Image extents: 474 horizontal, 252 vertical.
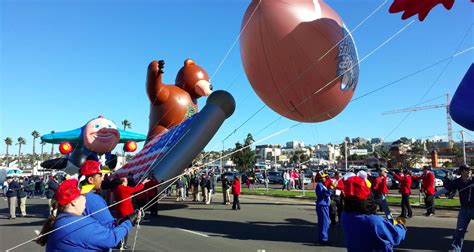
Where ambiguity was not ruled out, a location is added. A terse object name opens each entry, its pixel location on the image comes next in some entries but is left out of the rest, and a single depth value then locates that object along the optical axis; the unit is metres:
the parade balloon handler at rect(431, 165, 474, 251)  6.62
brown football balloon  6.67
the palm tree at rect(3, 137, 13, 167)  115.29
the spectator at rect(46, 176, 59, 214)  14.38
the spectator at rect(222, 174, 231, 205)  18.09
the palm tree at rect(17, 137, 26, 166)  118.56
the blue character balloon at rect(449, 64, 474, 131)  5.51
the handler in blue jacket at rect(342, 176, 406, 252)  3.54
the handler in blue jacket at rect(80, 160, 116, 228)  3.72
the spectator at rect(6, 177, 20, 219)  14.27
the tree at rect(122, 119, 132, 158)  97.56
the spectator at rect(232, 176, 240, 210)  15.34
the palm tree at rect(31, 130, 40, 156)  107.94
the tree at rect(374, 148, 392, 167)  80.96
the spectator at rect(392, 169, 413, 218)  12.10
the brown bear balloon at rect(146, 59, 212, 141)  16.19
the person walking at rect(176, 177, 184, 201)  20.70
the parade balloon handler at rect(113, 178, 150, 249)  7.25
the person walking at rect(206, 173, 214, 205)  18.33
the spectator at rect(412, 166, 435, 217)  12.03
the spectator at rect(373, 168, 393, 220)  10.76
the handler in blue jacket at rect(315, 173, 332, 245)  8.23
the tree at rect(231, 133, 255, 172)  57.94
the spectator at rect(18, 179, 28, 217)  14.93
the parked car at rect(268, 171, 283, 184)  38.96
